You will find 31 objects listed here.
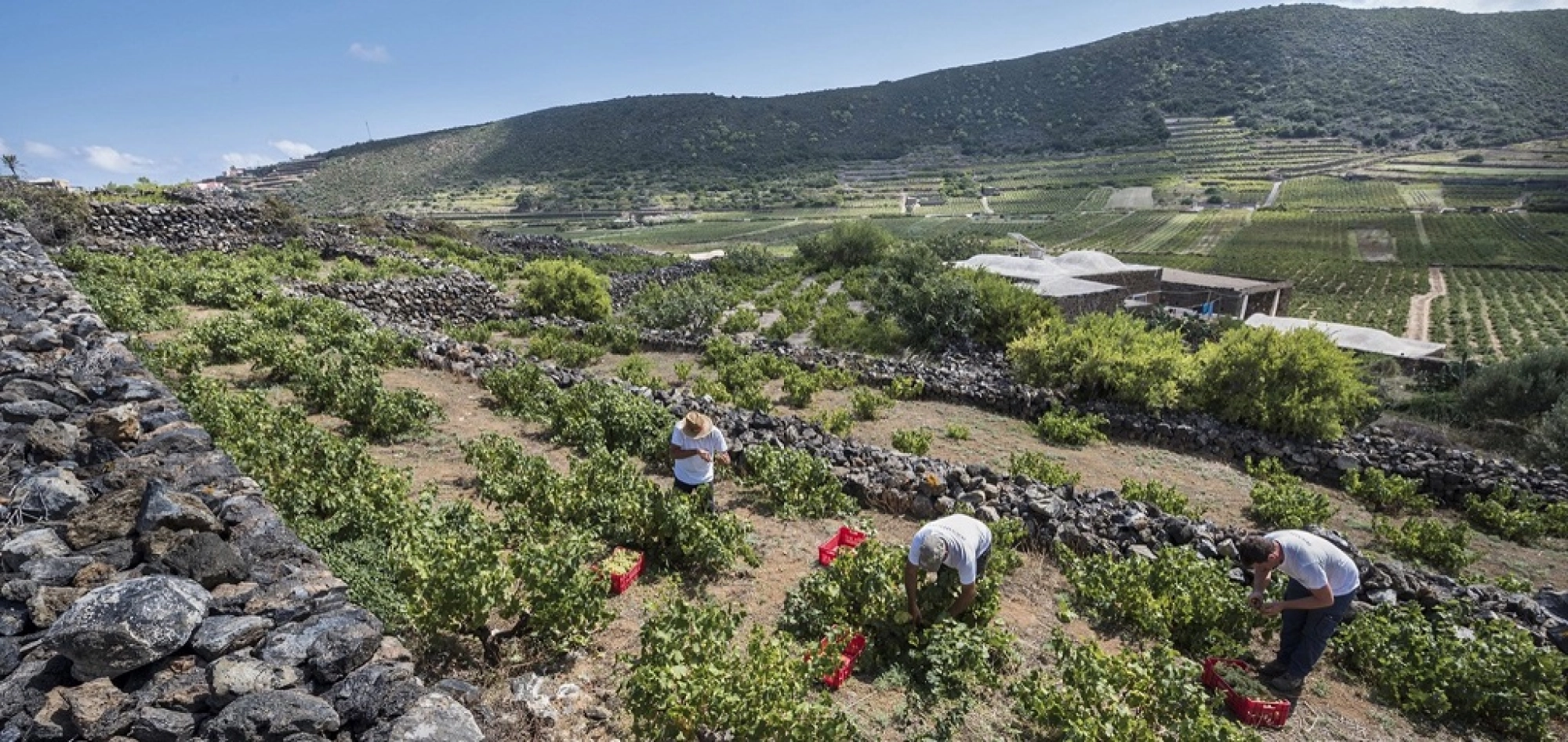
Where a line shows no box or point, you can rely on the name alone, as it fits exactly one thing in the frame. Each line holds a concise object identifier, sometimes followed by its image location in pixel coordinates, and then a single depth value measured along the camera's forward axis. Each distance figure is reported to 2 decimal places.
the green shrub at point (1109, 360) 14.34
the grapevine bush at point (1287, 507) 9.52
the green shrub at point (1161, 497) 9.48
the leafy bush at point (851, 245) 38.06
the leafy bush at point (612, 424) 9.95
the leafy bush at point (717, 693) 3.86
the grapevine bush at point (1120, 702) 4.29
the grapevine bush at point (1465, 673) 5.38
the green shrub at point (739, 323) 22.98
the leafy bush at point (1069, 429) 13.14
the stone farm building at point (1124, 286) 26.25
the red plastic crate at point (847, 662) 5.00
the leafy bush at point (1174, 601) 6.19
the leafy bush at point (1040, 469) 10.12
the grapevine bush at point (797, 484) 8.37
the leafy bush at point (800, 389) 14.48
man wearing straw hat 7.38
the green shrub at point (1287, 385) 13.20
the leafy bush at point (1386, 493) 11.13
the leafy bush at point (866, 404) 13.76
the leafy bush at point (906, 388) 15.34
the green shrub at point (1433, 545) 8.94
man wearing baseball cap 5.39
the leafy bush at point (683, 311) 21.95
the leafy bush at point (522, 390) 11.29
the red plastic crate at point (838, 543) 7.00
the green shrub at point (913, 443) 11.48
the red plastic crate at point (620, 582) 6.05
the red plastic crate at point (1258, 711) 5.21
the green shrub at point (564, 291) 22.31
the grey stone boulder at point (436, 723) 2.94
